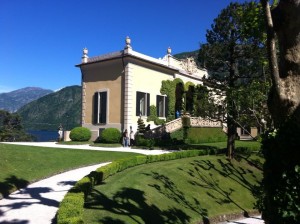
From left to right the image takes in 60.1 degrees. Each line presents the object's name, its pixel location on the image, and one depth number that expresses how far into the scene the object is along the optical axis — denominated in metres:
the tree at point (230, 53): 19.31
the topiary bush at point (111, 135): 22.64
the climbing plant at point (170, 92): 26.84
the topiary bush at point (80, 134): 23.79
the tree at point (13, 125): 62.08
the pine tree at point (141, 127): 23.21
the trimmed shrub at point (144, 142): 21.14
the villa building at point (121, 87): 23.59
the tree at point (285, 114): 4.72
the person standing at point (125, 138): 21.53
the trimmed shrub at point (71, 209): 6.53
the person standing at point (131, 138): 22.53
